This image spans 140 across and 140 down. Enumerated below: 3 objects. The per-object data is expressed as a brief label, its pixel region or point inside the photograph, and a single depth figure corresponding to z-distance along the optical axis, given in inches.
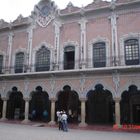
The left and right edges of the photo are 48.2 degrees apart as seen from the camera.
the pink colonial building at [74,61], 493.6
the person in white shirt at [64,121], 430.2
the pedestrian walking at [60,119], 450.4
